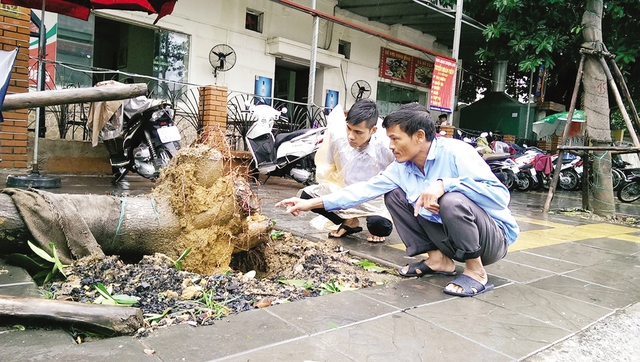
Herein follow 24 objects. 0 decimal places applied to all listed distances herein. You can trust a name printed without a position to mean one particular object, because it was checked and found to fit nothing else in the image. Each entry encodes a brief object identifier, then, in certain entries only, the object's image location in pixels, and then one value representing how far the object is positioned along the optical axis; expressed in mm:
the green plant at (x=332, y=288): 2547
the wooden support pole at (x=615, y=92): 6715
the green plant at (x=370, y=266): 3057
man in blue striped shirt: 2539
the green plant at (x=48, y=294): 2023
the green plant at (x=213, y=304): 2039
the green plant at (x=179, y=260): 2713
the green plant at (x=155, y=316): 1902
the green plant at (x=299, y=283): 2592
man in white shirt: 3607
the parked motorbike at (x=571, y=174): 12281
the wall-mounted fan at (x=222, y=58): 10625
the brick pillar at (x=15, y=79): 5742
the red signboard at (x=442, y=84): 10352
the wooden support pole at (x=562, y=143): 7020
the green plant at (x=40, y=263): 2318
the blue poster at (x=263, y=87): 11719
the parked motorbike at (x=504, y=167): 10719
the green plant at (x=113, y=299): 2045
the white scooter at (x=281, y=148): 6809
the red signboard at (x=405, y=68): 14953
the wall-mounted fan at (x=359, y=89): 13781
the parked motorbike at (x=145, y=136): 5809
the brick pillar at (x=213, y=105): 7387
